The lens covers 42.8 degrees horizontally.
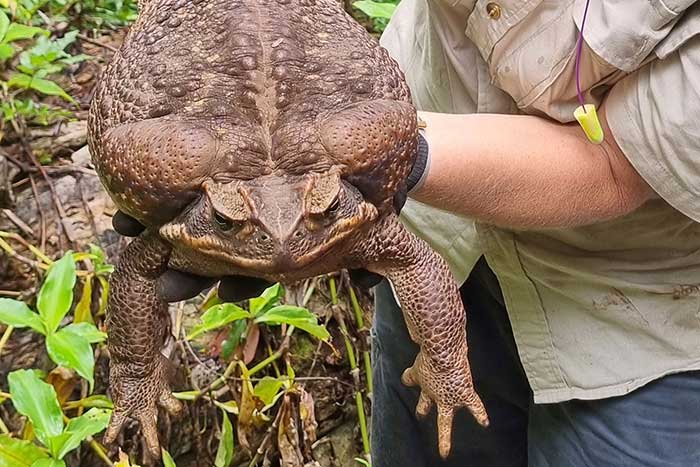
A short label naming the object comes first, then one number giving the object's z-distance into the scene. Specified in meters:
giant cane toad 1.02
